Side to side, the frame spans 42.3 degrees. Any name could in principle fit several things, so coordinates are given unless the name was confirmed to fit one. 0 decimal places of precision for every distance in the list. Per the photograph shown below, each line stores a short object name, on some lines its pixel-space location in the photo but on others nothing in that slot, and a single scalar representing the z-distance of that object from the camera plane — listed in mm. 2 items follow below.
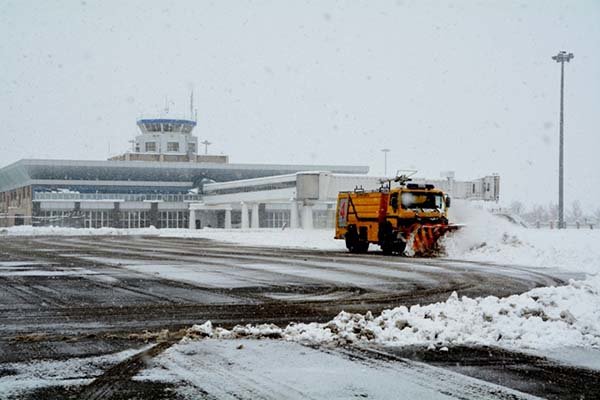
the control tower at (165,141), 113062
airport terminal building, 90875
